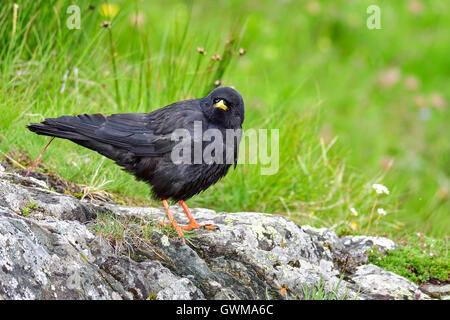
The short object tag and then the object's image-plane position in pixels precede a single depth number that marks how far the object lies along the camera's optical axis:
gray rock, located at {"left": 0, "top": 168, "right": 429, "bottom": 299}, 5.35
